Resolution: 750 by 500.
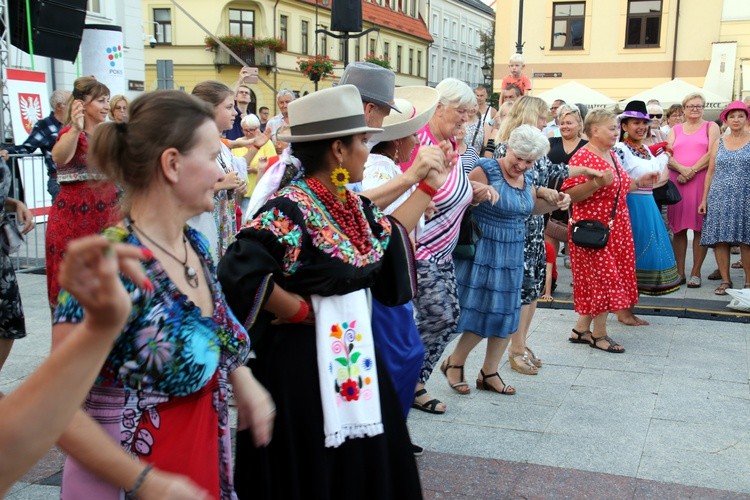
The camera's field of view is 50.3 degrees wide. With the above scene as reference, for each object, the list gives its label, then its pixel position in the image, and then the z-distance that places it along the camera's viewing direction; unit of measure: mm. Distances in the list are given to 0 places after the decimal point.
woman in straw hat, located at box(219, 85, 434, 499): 2590
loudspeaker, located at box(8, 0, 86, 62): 11562
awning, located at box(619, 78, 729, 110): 18516
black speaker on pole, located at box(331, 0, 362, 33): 9531
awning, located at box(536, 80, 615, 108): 18922
